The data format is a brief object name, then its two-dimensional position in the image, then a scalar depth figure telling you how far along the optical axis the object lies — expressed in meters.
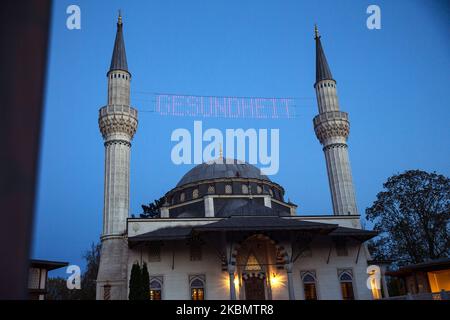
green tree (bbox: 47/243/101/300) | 35.31
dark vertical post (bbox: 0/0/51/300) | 1.55
